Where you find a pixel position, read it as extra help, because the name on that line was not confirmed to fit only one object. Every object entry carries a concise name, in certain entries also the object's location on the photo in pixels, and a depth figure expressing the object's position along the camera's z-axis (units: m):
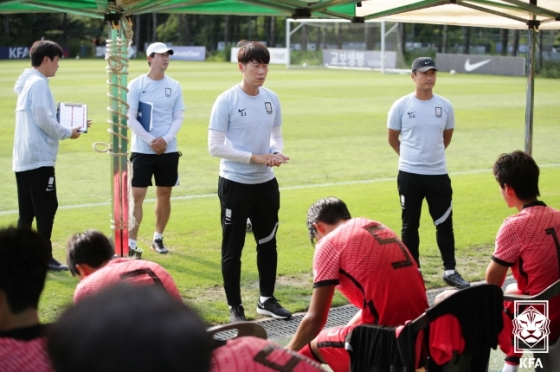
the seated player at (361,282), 7.45
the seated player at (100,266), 6.60
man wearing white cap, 15.60
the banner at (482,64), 85.50
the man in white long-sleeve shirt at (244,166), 11.84
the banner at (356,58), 94.50
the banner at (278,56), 113.56
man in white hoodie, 14.03
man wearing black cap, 14.04
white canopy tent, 13.01
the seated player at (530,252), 8.23
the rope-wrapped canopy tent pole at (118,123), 11.43
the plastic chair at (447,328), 6.59
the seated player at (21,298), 4.73
